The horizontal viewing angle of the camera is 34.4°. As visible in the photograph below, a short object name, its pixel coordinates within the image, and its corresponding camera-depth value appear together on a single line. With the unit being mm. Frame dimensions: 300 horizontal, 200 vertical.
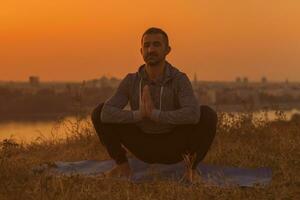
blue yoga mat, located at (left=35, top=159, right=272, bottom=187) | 4797
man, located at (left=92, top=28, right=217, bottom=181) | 4773
